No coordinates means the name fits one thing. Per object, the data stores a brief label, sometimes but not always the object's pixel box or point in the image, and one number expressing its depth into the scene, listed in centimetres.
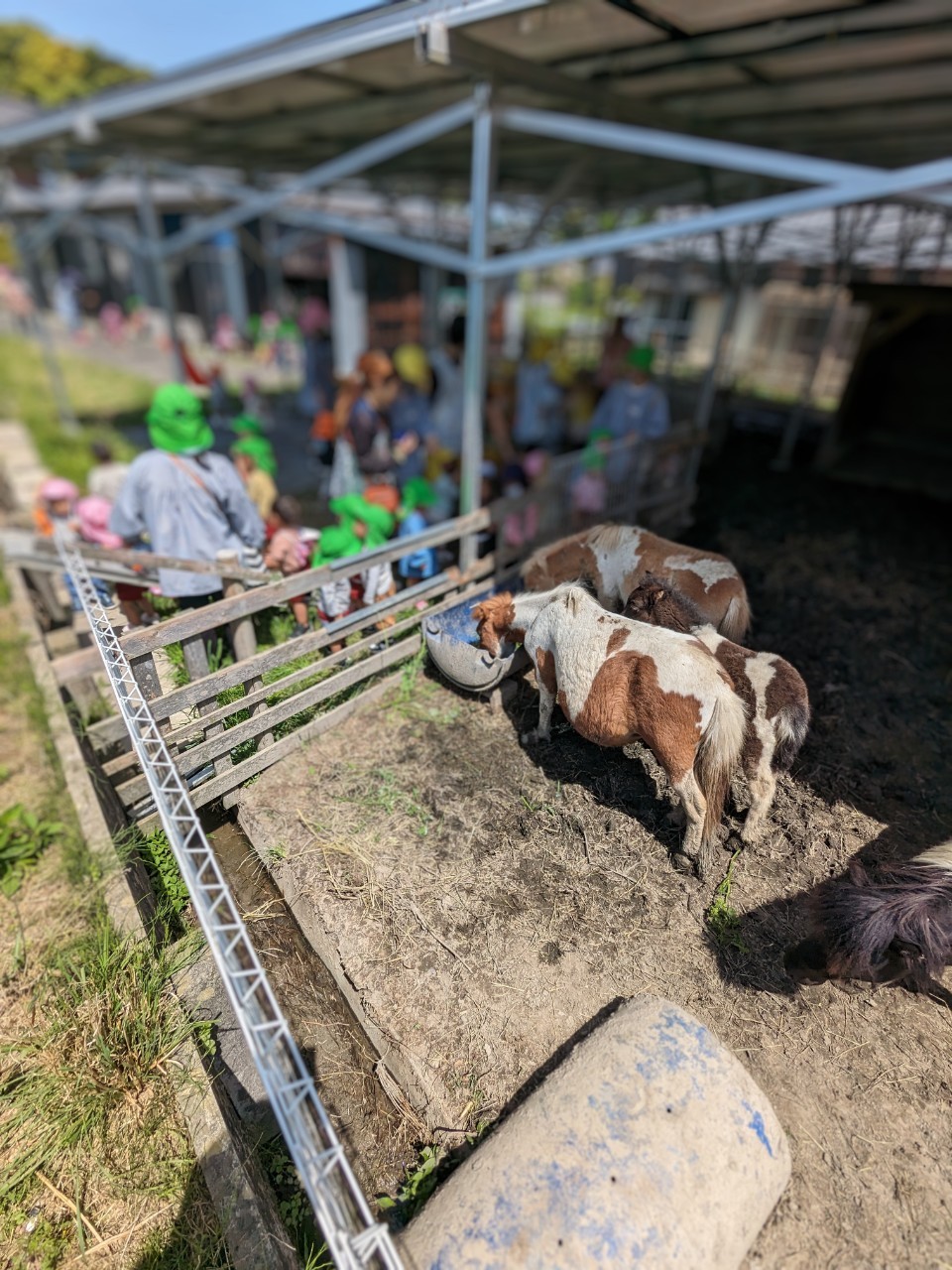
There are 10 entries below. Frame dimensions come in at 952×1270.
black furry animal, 259
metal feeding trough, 418
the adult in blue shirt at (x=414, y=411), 696
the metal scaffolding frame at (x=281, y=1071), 171
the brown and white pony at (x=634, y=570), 418
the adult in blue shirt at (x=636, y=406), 675
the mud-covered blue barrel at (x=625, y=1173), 189
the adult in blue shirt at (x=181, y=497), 394
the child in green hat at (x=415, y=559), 498
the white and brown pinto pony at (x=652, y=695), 312
